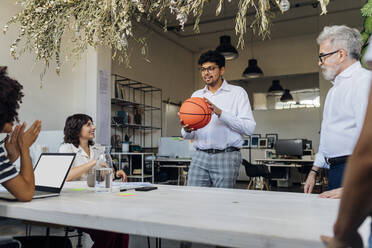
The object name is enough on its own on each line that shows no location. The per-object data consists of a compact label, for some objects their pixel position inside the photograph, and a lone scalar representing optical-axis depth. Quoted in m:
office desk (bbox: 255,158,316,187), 7.61
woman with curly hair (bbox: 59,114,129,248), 2.03
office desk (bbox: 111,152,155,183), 6.93
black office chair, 6.72
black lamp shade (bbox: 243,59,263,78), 8.55
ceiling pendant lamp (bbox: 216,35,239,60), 7.21
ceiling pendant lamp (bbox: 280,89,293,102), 9.87
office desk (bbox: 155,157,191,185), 7.21
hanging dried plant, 1.93
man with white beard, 1.81
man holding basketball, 2.40
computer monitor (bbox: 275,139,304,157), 7.66
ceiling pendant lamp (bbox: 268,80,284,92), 9.80
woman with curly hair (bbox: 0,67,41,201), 1.26
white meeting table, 0.79
